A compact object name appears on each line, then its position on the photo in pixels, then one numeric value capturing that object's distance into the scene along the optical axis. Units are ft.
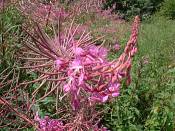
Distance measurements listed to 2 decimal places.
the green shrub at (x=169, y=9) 24.19
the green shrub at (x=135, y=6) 24.79
